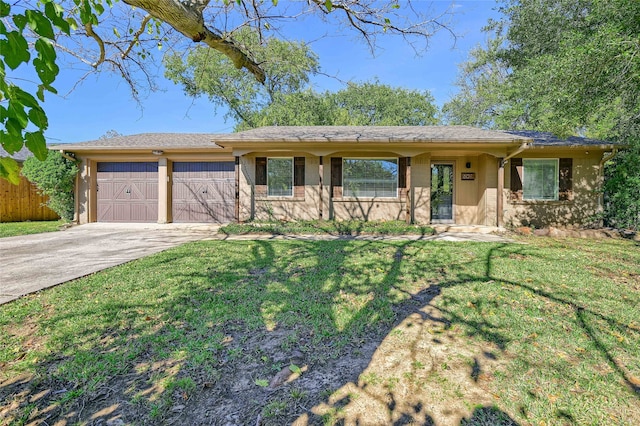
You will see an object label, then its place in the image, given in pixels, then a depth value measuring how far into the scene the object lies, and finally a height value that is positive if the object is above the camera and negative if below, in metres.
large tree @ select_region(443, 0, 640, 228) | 5.87 +3.50
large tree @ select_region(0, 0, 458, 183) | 2.69 +2.41
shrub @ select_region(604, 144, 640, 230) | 7.77 +0.64
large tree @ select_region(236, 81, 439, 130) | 24.28 +9.40
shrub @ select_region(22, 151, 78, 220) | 9.38 +1.03
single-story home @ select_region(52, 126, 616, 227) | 9.14 +1.18
